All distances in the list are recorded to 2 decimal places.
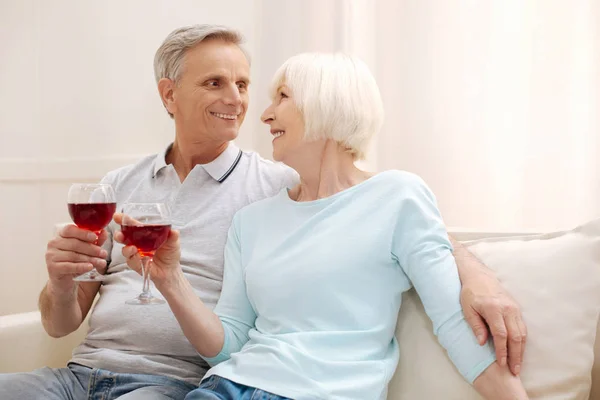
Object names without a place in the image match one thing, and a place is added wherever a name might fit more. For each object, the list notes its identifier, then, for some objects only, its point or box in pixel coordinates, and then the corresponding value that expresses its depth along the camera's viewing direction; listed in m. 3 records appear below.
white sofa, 1.28
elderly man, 1.39
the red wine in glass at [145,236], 1.21
